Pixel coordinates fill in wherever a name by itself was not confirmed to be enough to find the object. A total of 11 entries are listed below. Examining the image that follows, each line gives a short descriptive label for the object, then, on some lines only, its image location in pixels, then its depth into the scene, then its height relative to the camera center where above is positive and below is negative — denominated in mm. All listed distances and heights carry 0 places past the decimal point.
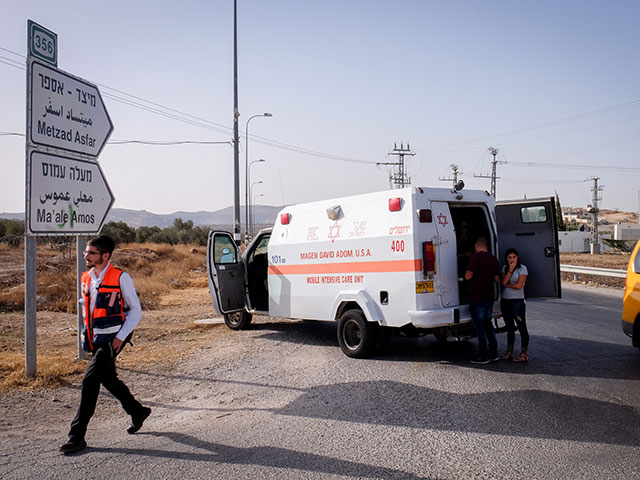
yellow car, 6945 -768
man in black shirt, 7180 -576
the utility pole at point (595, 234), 61406 +1116
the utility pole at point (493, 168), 63875 +9173
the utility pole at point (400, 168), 64750 +9346
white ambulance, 7137 -173
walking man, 4648 -621
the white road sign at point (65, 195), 6930 +773
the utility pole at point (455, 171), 65250 +8929
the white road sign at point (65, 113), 6992 +1918
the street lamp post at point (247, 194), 38194 +3808
